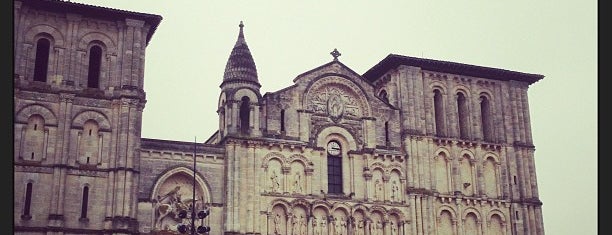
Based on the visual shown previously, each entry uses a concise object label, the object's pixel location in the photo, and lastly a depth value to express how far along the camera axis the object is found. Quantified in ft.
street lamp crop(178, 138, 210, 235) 105.09
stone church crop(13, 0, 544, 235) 123.34
